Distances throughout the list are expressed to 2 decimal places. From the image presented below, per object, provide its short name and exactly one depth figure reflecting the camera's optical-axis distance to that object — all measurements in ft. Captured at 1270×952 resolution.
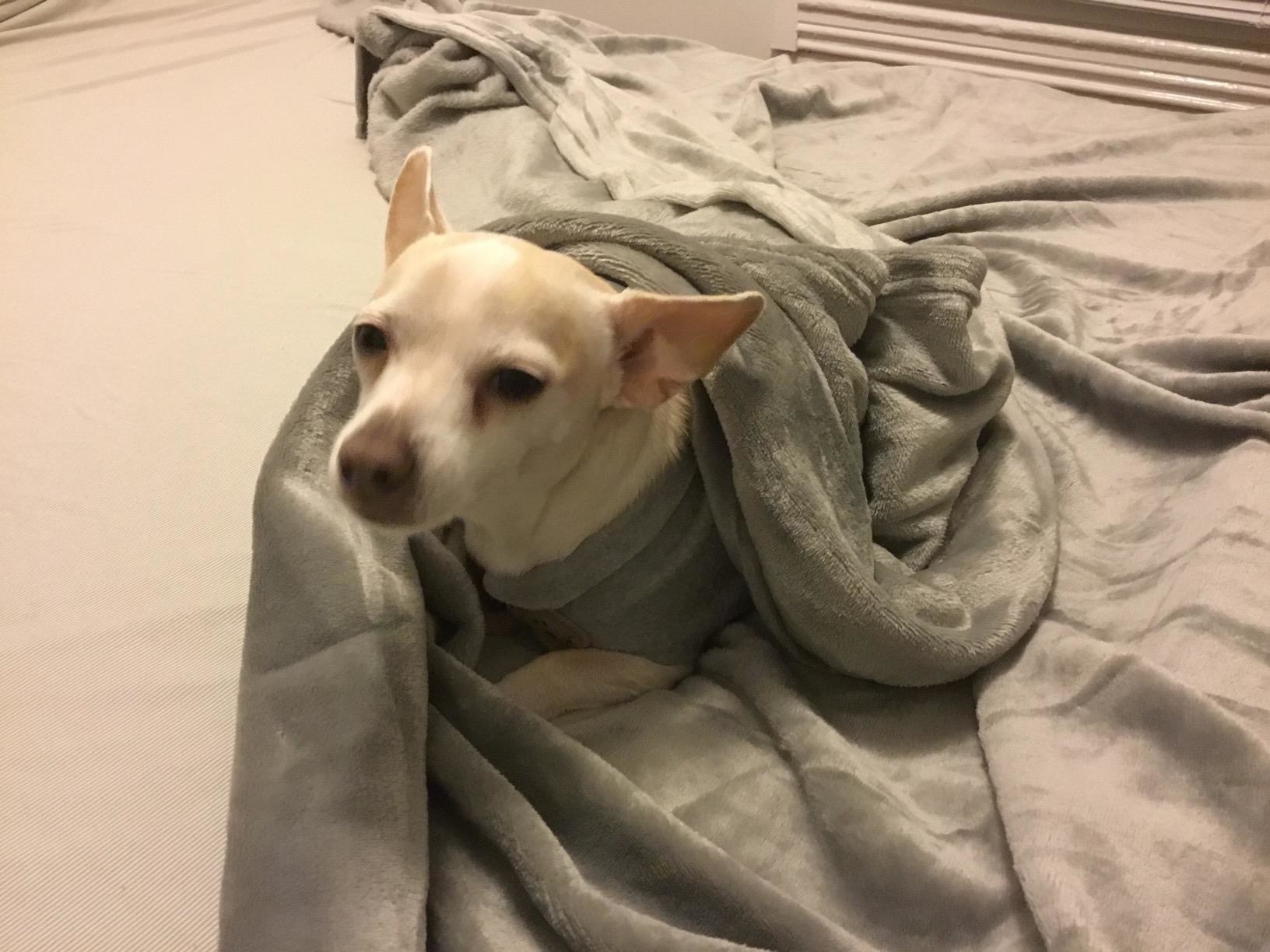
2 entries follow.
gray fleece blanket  2.15
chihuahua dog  2.20
